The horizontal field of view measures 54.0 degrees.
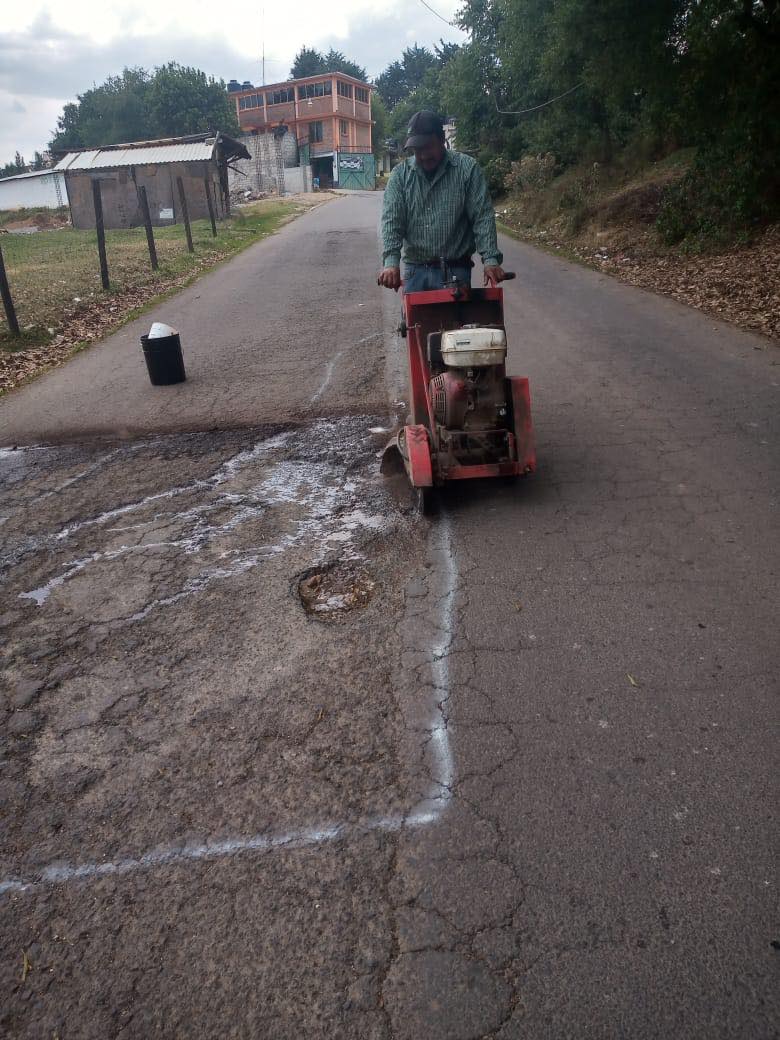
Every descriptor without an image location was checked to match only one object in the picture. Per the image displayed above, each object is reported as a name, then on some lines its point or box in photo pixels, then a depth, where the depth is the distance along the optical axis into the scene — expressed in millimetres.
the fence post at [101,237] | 14084
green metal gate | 69312
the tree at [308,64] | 99000
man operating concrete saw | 5516
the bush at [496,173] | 31688
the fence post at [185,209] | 20281
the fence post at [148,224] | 16845
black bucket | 8617
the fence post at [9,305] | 10617
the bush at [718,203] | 13508
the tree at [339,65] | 99725
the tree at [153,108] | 63312
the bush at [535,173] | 25844
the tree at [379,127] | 82938
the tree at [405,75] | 110062
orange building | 69562
